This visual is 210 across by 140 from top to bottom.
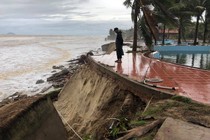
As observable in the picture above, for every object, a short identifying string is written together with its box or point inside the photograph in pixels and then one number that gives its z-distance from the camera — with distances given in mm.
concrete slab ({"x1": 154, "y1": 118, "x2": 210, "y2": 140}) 2624
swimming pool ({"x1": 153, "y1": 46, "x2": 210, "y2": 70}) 12408
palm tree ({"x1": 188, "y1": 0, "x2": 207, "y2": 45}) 19237
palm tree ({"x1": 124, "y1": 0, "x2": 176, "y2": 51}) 5193
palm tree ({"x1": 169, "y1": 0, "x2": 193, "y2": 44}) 17048
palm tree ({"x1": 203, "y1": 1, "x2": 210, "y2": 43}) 19768
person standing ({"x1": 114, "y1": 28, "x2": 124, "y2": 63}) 7120
